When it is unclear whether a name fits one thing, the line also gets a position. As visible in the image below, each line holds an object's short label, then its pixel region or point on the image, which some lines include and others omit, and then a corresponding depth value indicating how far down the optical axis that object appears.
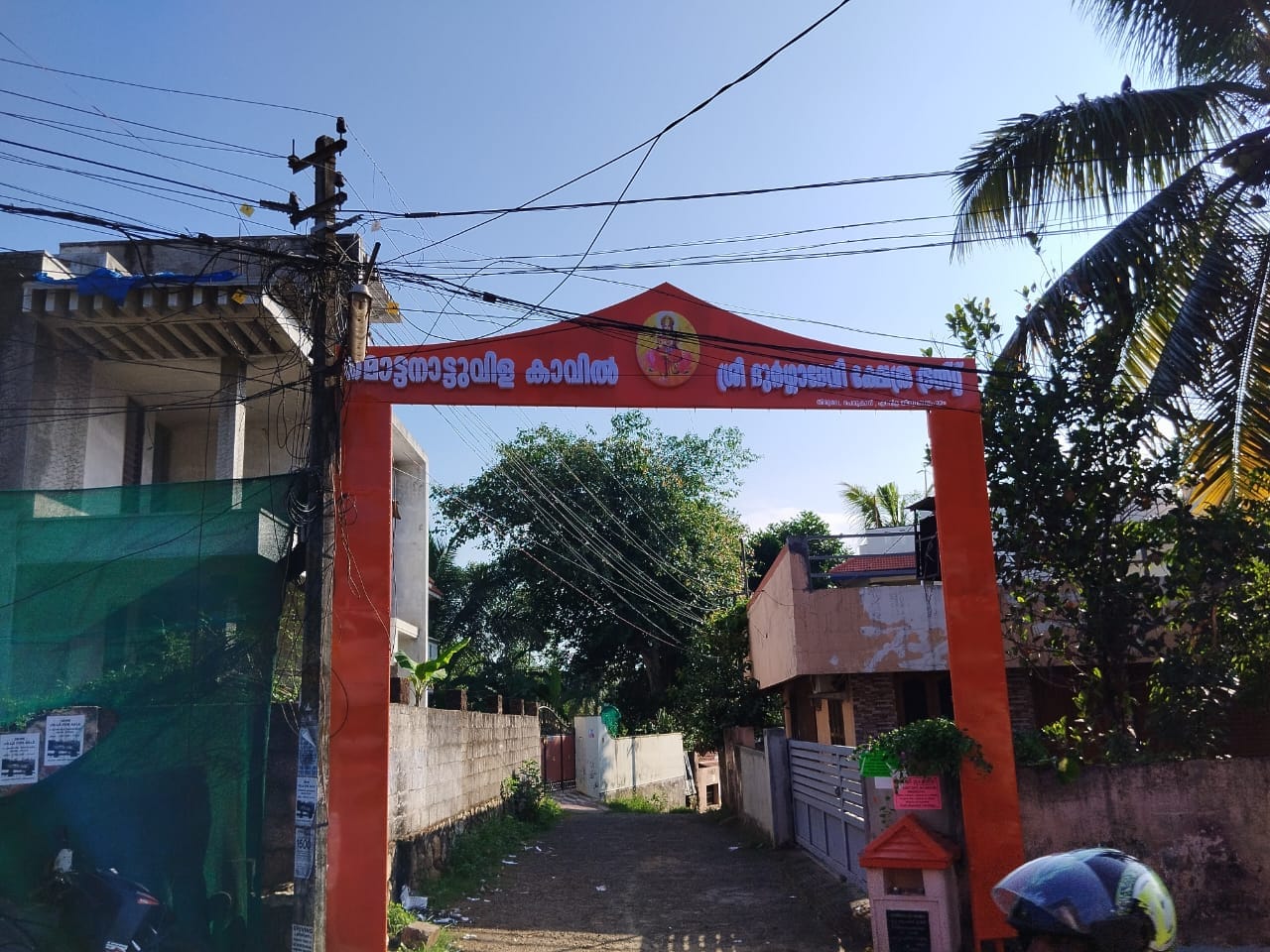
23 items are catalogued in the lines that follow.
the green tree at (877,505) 29.38
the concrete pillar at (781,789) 15.84
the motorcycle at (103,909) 7.38
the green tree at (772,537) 35.34
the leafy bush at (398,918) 9.46
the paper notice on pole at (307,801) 7.91
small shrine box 8.22
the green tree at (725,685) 22.66
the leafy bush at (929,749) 9.28
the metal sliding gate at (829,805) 11.12
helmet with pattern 3.46
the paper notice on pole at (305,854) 7.87
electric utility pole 7.88
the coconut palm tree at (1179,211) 10.38
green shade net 7.88
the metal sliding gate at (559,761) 30.36
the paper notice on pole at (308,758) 7.95
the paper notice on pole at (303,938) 7.75
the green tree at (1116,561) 9.59
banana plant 15.39
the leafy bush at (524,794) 20.06
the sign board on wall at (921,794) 9.45
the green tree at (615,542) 32.06
